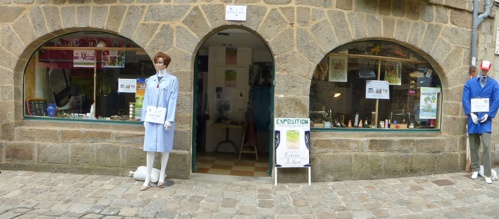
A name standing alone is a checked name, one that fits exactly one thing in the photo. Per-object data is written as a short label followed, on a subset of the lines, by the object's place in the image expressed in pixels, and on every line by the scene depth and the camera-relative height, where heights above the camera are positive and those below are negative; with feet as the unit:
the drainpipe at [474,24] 20.48 +4.84
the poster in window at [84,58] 20.53 +2.32
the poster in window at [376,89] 20.81 +0.88
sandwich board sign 17.84 -2.05
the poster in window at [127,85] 20.26 +0.77
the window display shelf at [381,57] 20.07 +2.70
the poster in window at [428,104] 21.35 +0.06
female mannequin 16.47 -0.18
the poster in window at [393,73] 20.88 +1.89
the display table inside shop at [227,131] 26.14 -2.35
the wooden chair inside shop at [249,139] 24.44 -2.66
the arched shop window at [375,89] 20.20 +0.85
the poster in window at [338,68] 20.20 +2.02
